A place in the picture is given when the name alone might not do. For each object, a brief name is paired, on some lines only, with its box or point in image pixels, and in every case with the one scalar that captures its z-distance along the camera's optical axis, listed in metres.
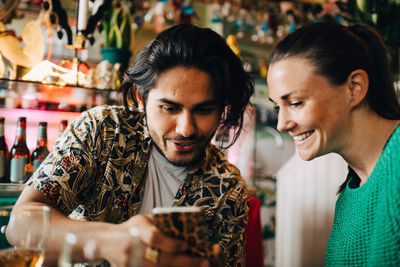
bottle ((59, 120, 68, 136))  2.24
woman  1.16
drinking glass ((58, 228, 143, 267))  0.61
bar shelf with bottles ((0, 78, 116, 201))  2.14
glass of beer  0.75
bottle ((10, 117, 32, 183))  2.06
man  1.24
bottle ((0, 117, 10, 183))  2.07
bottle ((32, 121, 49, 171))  2.18
